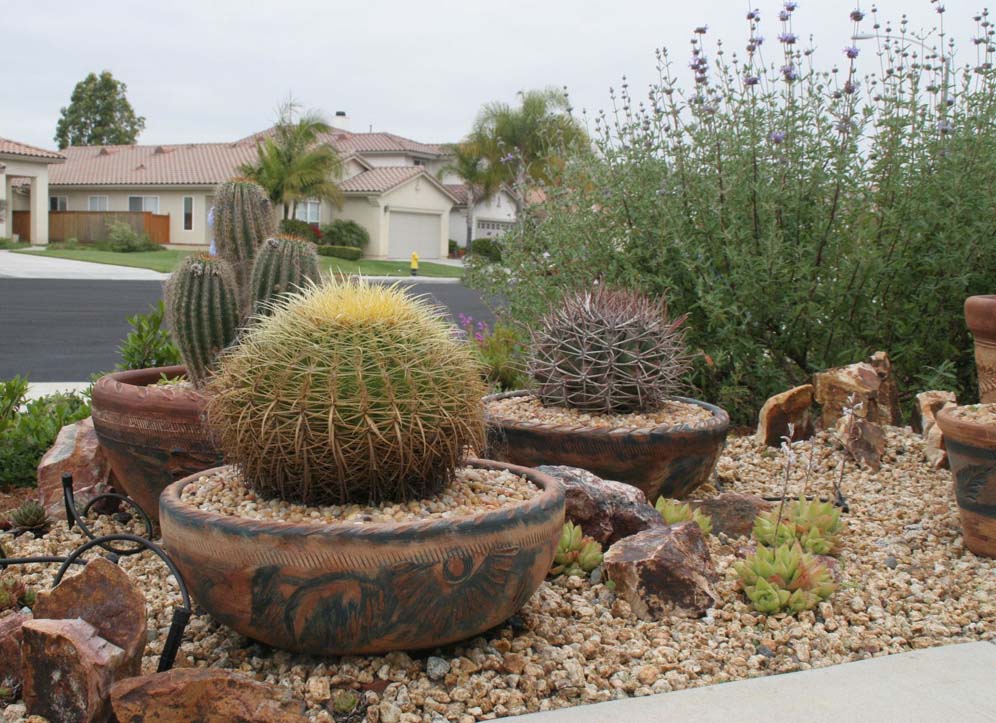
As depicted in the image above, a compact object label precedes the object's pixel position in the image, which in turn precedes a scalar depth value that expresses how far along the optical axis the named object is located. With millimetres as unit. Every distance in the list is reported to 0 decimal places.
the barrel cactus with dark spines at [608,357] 5629
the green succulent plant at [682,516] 4645
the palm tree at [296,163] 40781
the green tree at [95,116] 67875
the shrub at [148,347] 6898
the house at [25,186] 42062
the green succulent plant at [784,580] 3941
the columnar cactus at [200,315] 5609
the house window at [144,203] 47938
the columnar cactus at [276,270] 5641
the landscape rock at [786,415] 6547
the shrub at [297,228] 39525
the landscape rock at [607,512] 4438
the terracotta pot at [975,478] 4590
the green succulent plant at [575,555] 4238
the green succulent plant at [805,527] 4516
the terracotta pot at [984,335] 5910
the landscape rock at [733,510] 4895
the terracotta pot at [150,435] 4734
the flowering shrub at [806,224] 6949
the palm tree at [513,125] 50438
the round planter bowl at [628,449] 5074
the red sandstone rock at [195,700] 2902
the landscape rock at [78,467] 5352
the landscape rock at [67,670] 2980
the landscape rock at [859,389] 6570
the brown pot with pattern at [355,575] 3182
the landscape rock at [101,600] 3260
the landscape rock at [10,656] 3275
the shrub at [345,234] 45375
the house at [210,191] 47094
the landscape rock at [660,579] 3938
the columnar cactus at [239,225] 6293
